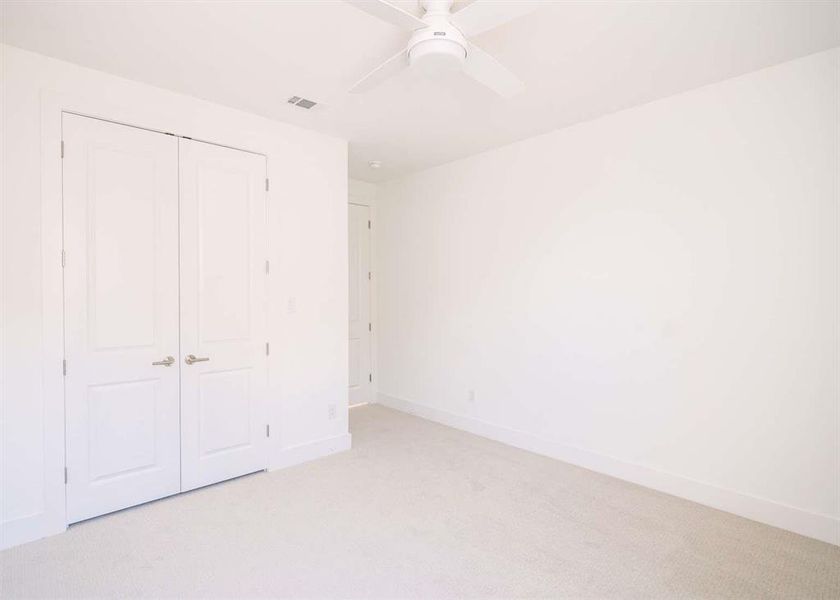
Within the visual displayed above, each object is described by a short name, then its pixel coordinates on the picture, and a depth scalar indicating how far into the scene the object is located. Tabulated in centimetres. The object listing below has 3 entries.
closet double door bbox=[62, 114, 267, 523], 259
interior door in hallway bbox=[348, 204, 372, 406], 526
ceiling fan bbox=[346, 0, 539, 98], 163
